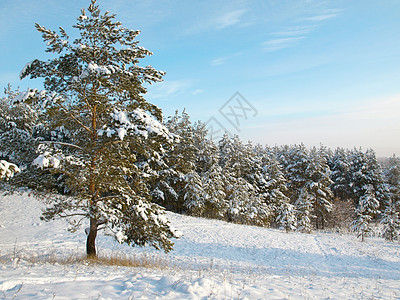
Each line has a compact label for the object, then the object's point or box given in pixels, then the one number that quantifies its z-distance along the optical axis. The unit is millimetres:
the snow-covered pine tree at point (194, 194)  29125
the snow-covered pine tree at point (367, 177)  43875
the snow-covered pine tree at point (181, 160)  30500
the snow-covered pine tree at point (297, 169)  40369
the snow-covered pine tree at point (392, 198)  26436
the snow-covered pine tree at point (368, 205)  25109
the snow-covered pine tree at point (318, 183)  37531
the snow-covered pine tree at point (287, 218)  25938
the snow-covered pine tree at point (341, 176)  47531
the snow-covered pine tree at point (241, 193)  30916
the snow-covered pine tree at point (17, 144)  7824
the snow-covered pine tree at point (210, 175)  29883
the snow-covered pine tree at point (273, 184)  35375
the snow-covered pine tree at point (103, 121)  7488
